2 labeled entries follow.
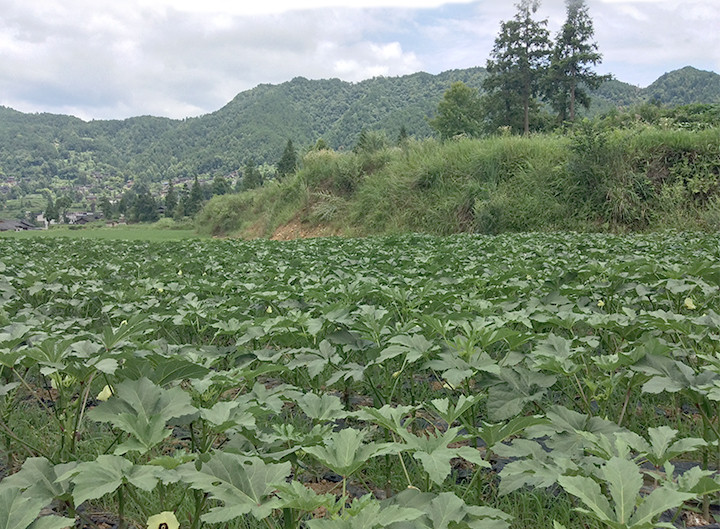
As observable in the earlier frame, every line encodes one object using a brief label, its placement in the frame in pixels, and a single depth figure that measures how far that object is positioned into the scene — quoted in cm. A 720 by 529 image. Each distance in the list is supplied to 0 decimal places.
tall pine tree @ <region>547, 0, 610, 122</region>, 3475
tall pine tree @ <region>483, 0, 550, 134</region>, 3684
